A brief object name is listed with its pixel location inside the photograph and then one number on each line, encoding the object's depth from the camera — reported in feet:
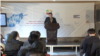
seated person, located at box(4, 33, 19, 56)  9.20
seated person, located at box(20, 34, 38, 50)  7.31
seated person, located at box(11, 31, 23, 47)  10.13
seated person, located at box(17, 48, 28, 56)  6.48
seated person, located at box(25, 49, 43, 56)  5.21
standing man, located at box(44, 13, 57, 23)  16.20
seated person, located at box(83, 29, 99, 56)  9.10
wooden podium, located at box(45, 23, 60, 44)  15.28
